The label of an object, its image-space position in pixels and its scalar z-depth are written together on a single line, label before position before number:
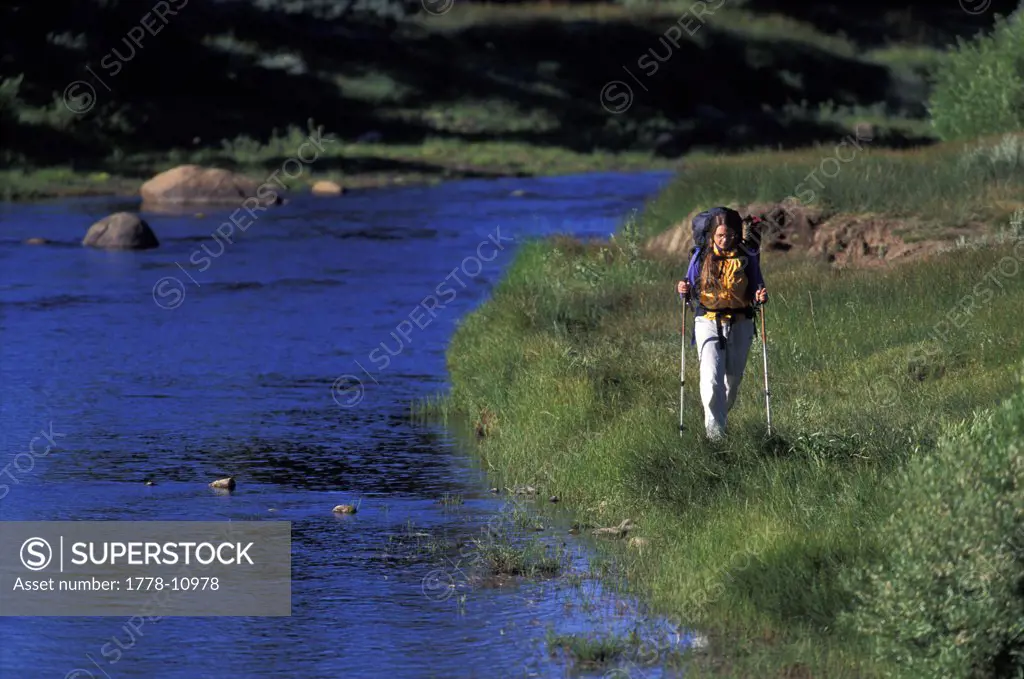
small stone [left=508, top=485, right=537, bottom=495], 15.16
